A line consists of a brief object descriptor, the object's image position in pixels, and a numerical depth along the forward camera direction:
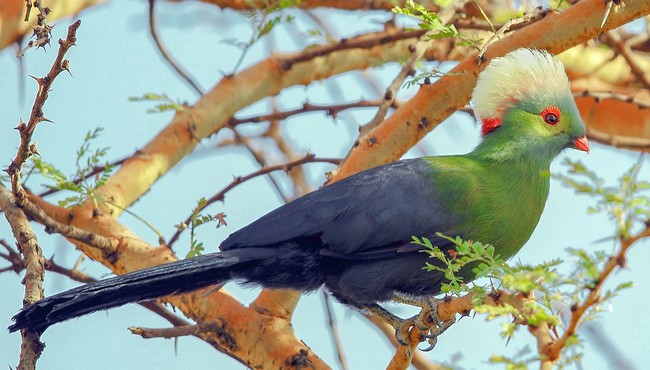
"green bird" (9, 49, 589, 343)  7.90
